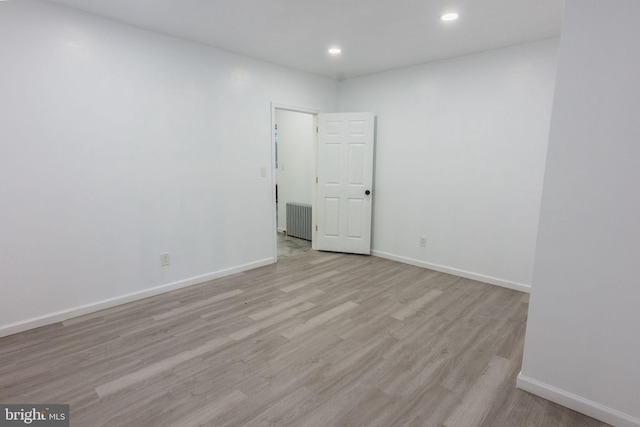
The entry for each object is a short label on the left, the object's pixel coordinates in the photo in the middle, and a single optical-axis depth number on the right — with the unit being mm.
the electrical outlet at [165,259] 3432
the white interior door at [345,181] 4762
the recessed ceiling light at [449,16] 2697
